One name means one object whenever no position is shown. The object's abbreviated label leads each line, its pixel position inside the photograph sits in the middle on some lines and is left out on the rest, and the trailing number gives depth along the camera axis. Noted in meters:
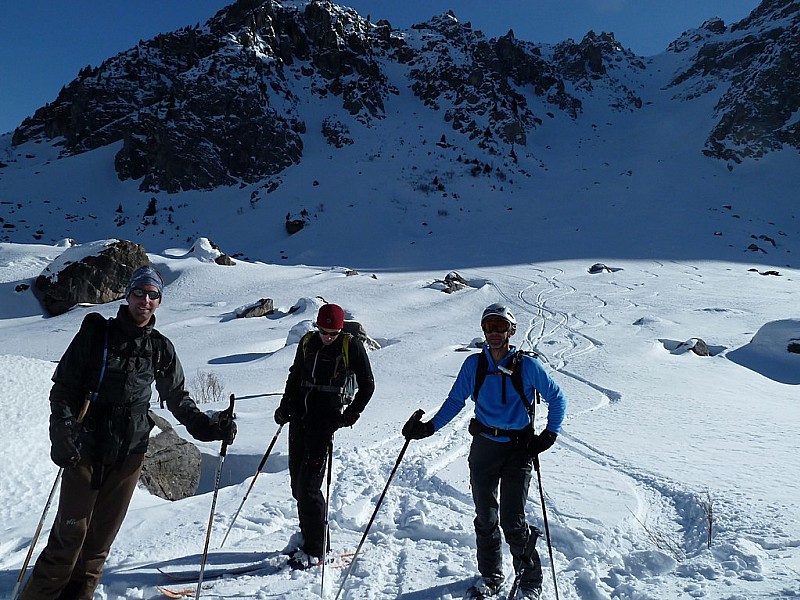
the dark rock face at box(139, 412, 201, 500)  5.15
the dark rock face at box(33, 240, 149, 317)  18.05
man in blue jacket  3.48
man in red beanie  3.90
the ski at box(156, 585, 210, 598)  3.45
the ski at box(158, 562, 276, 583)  3.66
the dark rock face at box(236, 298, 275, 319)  17.78
